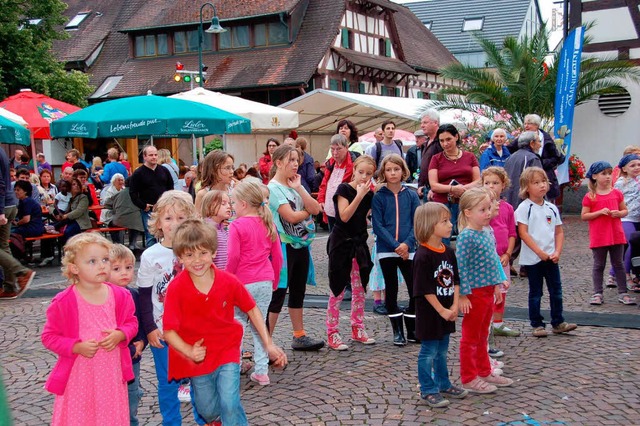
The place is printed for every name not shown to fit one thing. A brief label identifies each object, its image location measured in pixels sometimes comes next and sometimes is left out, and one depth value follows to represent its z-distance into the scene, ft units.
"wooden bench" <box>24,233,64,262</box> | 40.29
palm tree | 59.21
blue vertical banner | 54.39
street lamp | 76.90
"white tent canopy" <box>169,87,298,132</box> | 51.55
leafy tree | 85.97
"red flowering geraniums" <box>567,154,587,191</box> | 55.36
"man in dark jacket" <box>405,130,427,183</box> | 37.99
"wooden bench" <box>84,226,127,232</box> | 42.88
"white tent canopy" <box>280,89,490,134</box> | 71.10
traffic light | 74.84
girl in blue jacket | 21.11
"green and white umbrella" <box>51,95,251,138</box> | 42.45
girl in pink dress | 12.07
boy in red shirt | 12.82
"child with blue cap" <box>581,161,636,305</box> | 26.68
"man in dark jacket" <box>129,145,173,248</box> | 37.78
